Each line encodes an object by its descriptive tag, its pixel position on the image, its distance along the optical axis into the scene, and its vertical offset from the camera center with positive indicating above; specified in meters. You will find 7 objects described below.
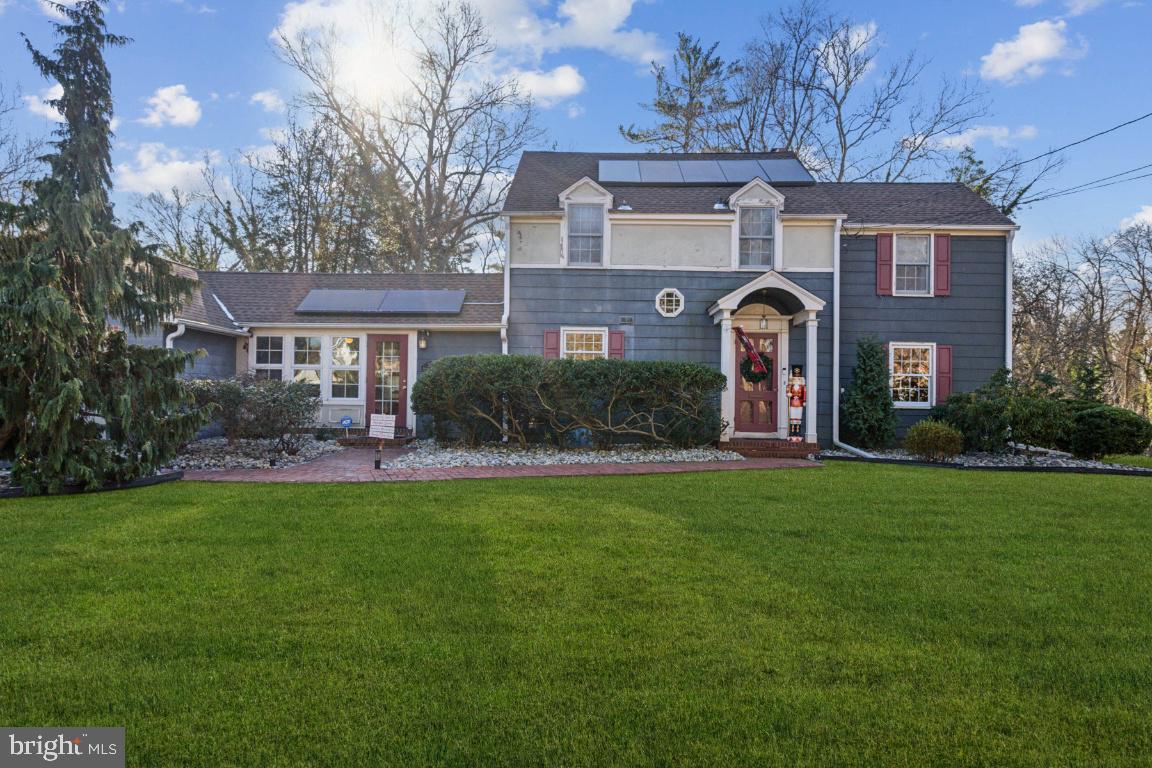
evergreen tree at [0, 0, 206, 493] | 5.98 +0.73
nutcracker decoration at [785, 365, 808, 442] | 10.83 -0.27
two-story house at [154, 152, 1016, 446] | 11.78 +1.79
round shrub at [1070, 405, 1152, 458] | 9.80 -0.65
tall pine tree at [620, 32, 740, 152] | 20.67 +10.33
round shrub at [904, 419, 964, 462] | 9.66 -0.84
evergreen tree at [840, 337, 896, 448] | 11.51 -0.24
